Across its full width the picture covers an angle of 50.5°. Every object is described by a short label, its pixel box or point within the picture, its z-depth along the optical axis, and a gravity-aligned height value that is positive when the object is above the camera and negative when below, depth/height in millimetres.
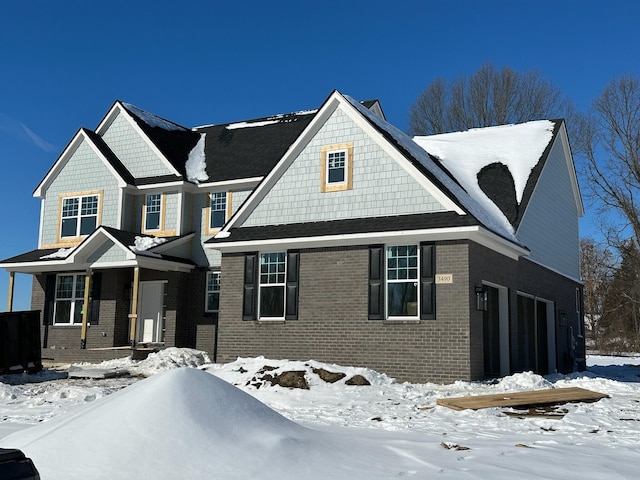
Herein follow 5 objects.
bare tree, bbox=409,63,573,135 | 42438 +14564
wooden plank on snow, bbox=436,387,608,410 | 11422 -1142
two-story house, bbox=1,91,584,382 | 16094 +2314
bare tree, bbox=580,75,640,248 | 38156 +9819
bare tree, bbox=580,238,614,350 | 50938 +4064
